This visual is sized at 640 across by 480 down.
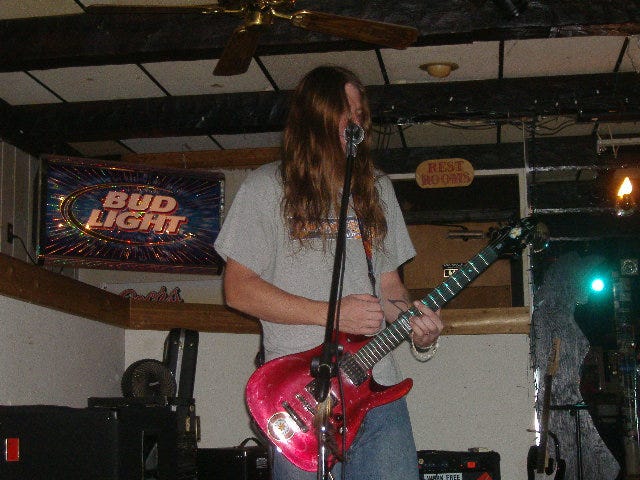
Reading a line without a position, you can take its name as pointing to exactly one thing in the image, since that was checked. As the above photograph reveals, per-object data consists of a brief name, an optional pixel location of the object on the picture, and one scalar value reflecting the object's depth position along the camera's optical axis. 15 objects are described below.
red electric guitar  2.20
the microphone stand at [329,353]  1.86
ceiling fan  4.16
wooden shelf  3.78
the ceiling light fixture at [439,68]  6.61
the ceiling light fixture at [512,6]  4.89
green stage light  7.28
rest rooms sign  7.90
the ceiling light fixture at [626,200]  7.91
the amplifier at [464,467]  4.99
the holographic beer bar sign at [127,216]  7.15
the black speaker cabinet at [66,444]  2.75
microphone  2.10
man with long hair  2.17
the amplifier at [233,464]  4.19
